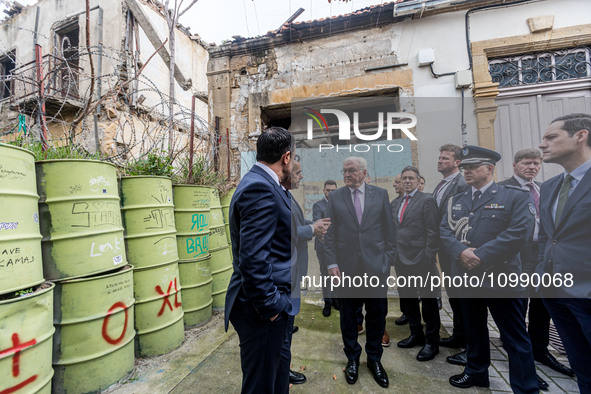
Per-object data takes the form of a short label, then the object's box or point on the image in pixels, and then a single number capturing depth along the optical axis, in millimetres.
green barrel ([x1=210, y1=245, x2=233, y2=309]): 3982
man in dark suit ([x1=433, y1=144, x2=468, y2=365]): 2453
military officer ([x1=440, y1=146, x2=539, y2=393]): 2055
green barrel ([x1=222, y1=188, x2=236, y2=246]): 4592
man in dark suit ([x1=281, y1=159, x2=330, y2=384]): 1923
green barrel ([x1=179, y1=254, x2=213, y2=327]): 3447
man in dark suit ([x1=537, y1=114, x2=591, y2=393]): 1747
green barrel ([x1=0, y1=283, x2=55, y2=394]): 1695
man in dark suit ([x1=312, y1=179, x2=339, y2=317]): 3012
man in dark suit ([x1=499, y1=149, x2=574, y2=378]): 2178
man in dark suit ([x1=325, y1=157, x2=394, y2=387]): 2453
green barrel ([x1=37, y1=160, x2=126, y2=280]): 2223
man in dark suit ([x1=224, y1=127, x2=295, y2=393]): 1486
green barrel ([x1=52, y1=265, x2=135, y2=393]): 2197
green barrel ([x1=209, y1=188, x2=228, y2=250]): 3980
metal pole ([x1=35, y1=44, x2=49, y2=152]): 2538
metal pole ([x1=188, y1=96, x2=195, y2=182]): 3842
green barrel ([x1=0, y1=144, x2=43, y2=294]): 1773
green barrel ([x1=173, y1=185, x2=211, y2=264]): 3488
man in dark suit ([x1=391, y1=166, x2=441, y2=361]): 2662
